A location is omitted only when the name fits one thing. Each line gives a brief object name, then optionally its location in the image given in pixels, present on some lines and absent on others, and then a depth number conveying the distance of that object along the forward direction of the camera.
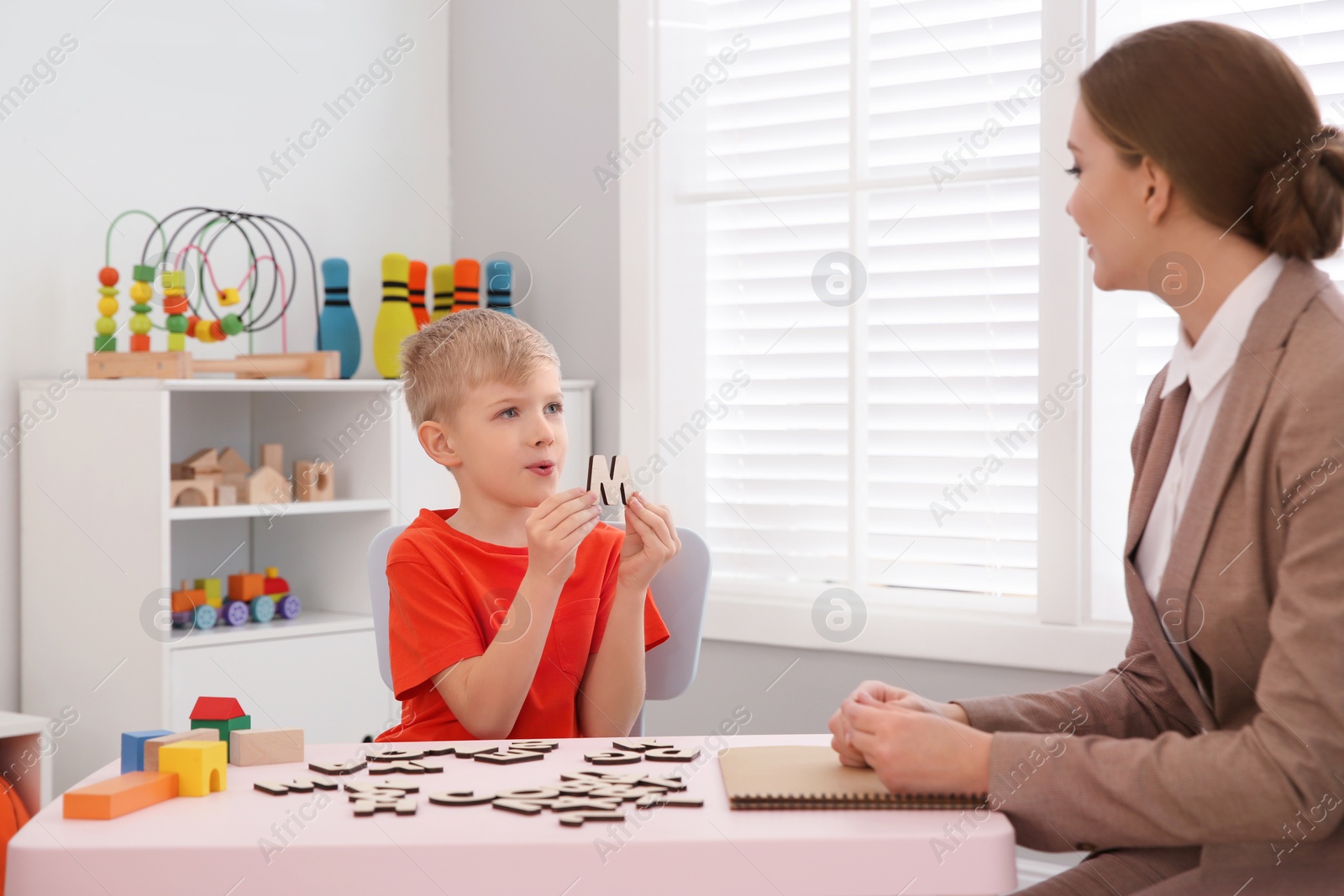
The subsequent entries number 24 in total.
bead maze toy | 2.64
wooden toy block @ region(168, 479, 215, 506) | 2.67
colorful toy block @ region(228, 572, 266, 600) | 2.85
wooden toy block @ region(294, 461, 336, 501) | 2.92
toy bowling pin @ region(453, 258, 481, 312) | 3.13
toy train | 2.70
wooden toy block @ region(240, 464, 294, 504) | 2.79
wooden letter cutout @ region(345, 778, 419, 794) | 1.06
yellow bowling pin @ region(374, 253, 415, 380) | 3.11
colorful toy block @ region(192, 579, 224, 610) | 2.73
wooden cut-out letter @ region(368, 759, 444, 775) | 1.14
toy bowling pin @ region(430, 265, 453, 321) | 3.23
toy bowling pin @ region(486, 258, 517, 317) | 3.33
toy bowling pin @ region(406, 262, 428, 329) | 3.22
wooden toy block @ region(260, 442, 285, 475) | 2.92
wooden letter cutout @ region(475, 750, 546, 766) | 1.18
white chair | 1.85
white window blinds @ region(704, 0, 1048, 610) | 2.76
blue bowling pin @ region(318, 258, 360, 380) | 3.05
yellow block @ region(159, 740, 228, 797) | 1.08
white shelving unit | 2.52
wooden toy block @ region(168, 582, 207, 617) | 2.69
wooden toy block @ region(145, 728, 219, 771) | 1.11
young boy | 1.55
